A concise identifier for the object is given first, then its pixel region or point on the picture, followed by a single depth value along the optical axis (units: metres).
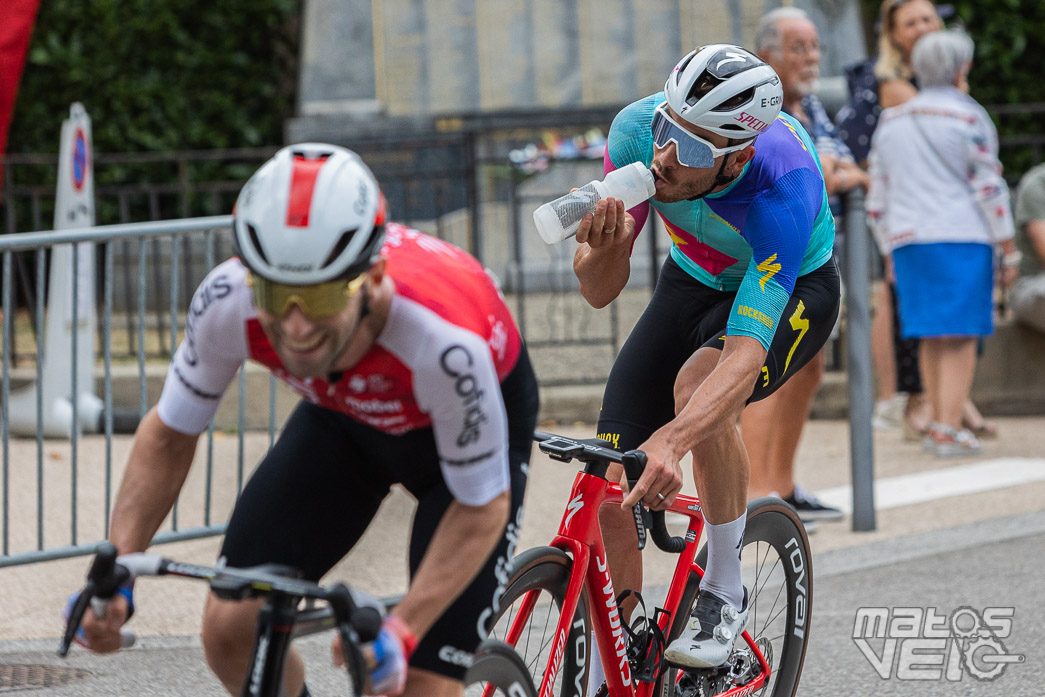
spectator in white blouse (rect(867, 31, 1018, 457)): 14.93
